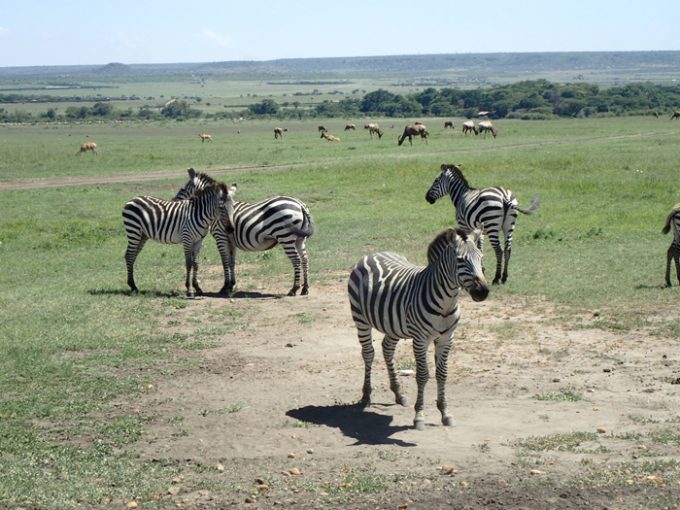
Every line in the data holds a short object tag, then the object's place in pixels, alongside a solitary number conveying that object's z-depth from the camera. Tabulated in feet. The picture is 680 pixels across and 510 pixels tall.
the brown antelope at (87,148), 169.24
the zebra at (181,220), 53.62
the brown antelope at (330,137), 204.09
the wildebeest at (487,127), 207.15
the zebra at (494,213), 55.47
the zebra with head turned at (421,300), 30.17
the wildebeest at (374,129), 218.03
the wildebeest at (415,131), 191.53
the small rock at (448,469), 26.78
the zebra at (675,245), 51.83
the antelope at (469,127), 221.54
